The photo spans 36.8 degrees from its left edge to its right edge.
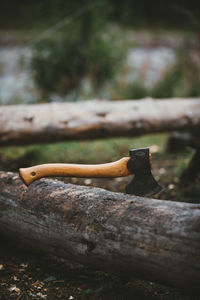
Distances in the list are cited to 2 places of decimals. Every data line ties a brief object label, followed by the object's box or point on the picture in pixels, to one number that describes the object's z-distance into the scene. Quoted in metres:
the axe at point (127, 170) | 1.82
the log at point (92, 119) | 3.49
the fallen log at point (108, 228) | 1.44
